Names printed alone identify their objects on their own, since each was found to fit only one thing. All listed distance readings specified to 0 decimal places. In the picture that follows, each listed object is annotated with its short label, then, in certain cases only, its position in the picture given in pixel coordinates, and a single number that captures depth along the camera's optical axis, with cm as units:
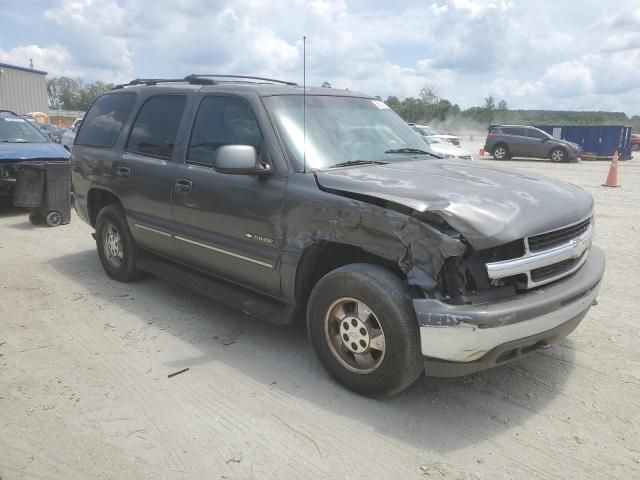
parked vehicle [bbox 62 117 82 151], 1591
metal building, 3487
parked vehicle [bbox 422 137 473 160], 1095
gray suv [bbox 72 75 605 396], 288
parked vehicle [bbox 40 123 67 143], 2107
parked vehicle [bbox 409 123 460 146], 2100
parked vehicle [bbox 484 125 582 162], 2325
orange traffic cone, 1378
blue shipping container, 2580
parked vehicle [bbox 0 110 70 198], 884
